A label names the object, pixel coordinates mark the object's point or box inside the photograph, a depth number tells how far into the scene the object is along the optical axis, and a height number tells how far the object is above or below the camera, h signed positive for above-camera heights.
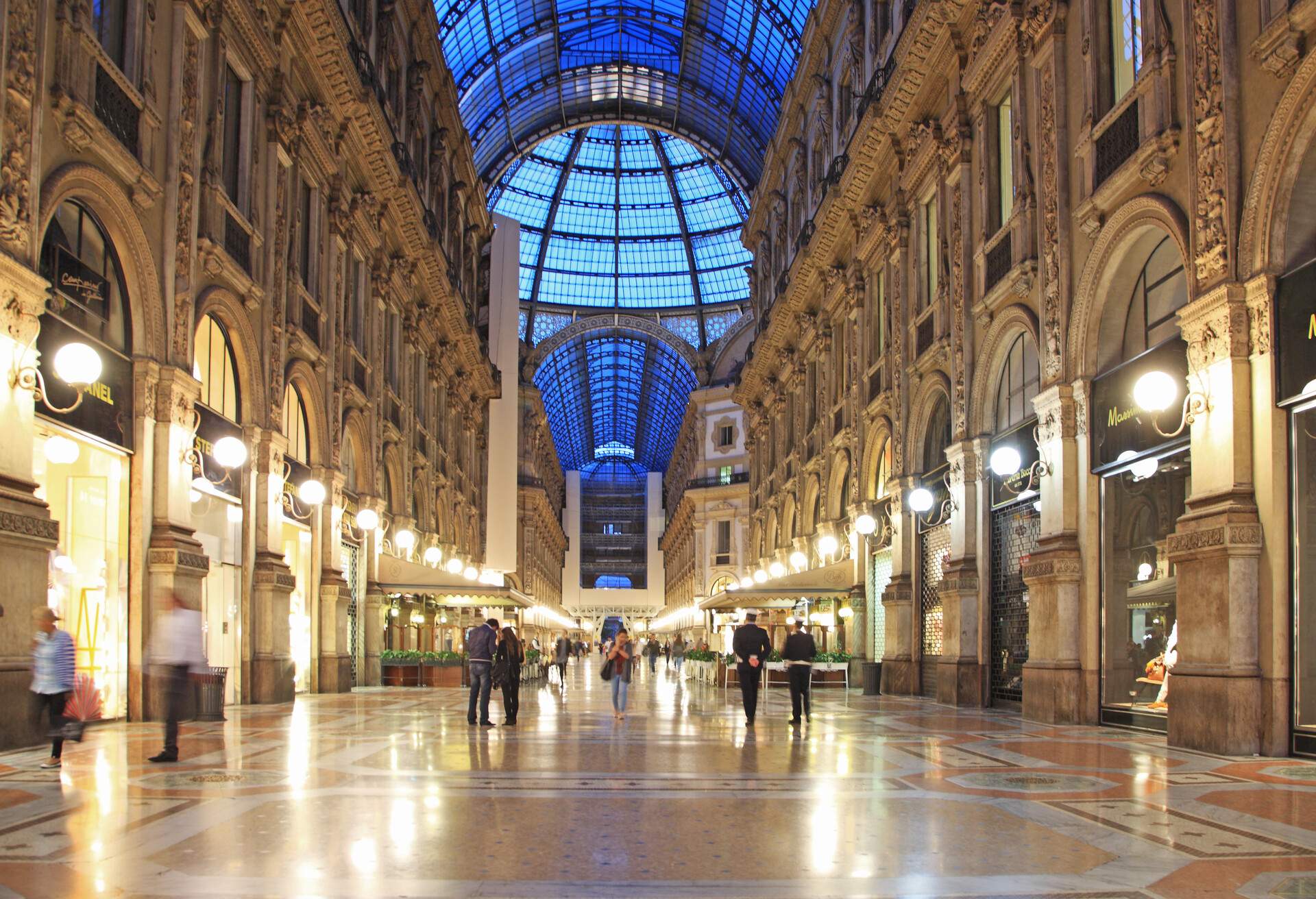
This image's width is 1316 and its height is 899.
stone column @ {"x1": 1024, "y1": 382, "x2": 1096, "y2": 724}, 17.62 -0.49
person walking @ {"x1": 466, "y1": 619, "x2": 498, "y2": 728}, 17.12 -1.58
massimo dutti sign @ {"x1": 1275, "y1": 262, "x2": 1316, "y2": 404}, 12.26 +2.06
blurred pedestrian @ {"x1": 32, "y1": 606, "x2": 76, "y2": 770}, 11.31 -1.08
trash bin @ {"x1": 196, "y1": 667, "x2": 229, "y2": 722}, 17.02 -2.05
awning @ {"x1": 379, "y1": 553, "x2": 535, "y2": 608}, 31.36 -0.90
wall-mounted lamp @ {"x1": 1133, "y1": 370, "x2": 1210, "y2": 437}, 13.66 +1.60
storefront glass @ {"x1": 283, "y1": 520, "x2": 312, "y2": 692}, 25.53 -1.11
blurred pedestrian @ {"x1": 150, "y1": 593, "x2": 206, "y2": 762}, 11.51 -1.03
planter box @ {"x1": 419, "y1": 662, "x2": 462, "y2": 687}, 32.06 -3.27
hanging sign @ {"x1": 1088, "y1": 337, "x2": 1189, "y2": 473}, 14.84 +1.71
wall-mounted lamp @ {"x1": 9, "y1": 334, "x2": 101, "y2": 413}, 13.10 +1.84
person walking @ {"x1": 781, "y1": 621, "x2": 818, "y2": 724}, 17.45 -1.62
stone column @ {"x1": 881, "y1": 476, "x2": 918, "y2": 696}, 27.00 -1.33
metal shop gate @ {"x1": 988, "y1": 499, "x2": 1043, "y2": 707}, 20.80 -0.91
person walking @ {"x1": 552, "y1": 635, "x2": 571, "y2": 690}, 33.83 -2.95
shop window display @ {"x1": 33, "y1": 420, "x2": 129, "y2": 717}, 15.12 -0.06
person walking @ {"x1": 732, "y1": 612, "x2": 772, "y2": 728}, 17.72 -1.54
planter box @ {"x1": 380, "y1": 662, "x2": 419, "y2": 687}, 31.78 -3.21
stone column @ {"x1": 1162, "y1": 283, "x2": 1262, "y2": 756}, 12.75 -0.13
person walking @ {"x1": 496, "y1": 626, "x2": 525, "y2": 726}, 18.08 -1.80
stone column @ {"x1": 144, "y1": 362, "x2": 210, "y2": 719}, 17.00 +0.53
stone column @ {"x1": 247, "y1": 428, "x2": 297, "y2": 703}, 21.75 -0.78
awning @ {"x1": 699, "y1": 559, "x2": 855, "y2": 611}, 30.52 -1.11
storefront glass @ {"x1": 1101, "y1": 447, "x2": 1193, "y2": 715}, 15.54 -0.48
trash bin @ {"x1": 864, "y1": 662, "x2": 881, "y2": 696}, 27.89 -2.95
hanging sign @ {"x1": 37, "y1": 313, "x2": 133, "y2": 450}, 14.41 +1.87
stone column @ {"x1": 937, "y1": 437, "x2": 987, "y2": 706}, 22.42 -0.92
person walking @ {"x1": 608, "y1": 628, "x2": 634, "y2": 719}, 18.69 -1.89
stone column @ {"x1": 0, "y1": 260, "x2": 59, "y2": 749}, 12.54 +0.29
